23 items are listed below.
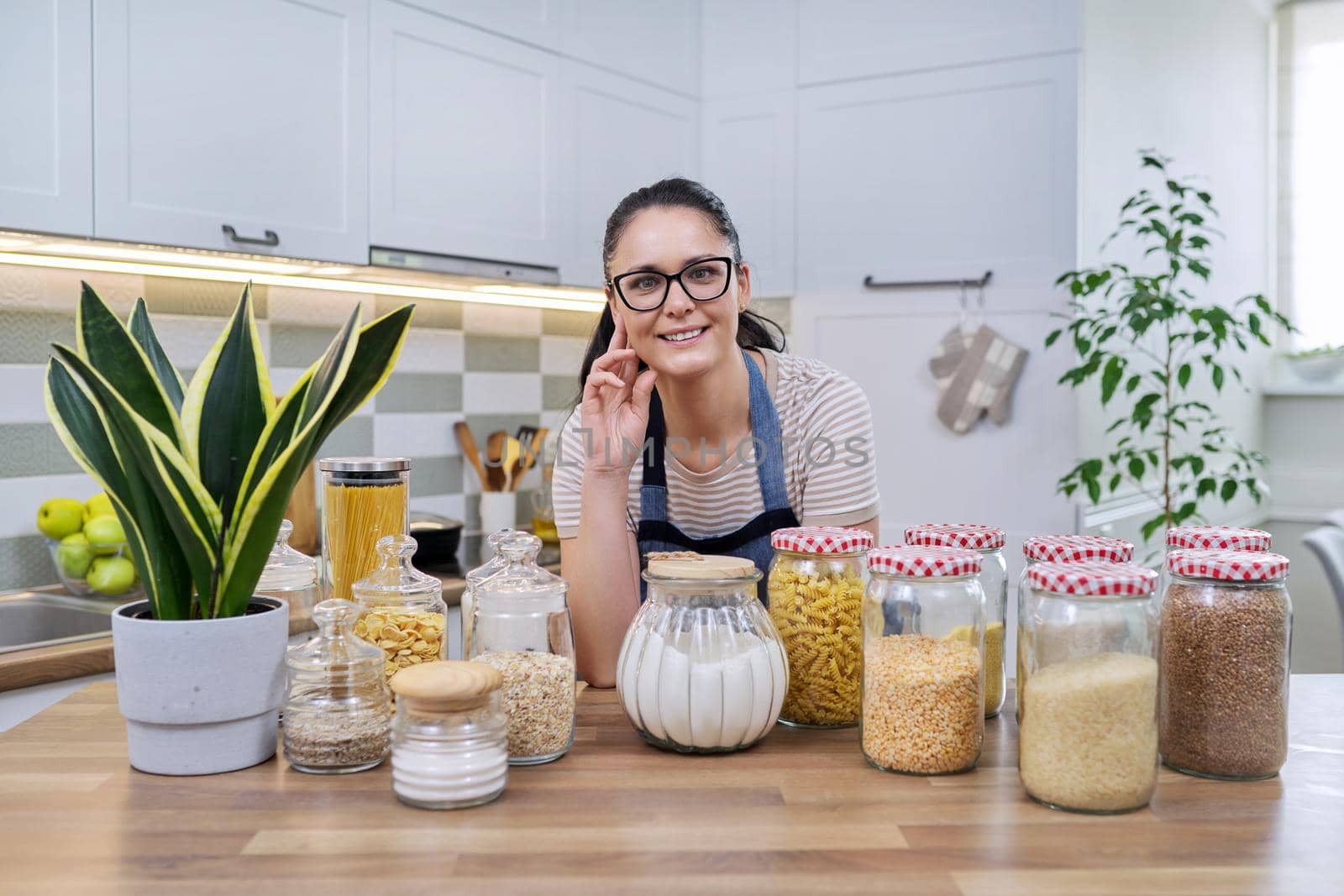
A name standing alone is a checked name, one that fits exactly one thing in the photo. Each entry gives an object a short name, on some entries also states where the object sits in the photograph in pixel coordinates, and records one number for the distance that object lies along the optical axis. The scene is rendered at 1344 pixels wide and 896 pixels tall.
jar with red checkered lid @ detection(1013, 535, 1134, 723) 1.03
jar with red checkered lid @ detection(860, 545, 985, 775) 0.96
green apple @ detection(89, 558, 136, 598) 2.09
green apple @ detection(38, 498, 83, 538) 2.15
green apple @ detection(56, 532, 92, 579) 2.12
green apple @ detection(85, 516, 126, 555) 2.10
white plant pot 0.98
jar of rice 0.87
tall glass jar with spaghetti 1.17
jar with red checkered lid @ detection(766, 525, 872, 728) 1.09
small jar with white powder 0.90
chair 2.19
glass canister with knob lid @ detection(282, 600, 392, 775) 0.98
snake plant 0.97
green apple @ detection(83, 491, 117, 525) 2.17
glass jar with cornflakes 1.04
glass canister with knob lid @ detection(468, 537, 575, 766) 1.00
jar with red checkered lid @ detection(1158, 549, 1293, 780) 0.93
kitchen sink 2.12
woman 1.43
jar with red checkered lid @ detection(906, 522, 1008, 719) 1.10
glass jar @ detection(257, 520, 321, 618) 1.13
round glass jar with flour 1.00
